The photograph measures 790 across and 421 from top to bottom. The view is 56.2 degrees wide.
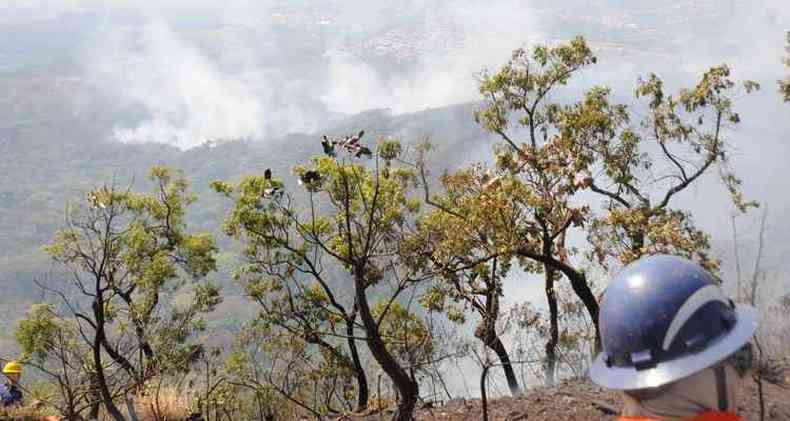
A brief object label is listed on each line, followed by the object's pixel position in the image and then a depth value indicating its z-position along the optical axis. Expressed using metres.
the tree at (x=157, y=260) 18.77
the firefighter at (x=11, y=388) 12.45
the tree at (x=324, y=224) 14.30
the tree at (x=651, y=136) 17.47
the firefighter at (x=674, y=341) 2.97
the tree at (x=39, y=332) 18.45
